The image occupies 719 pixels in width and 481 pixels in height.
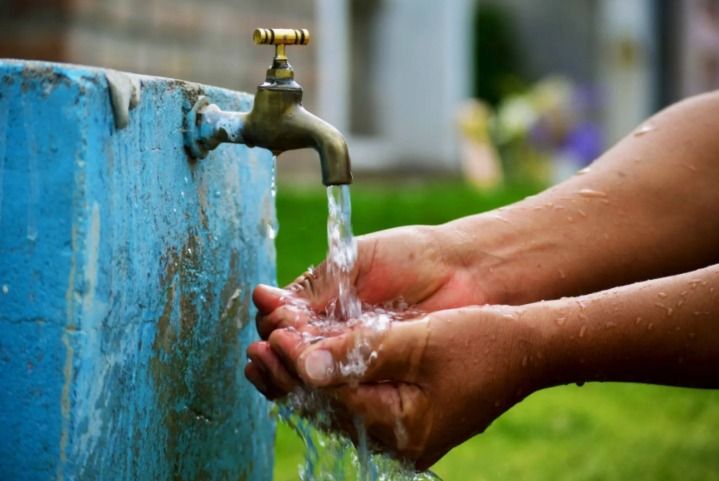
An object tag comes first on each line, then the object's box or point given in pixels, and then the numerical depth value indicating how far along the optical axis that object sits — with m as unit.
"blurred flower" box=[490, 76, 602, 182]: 7.97
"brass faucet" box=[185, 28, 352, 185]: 1.50
